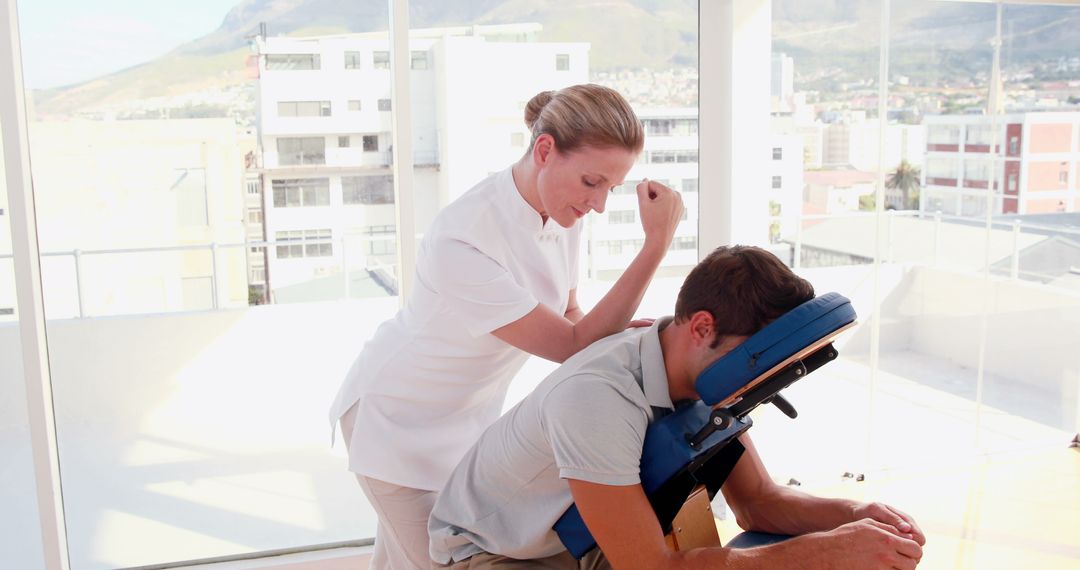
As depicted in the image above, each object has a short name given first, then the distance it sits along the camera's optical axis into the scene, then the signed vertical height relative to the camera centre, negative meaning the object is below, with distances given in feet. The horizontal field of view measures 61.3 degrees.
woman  4.66 -0.80
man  4.01 -1.49
